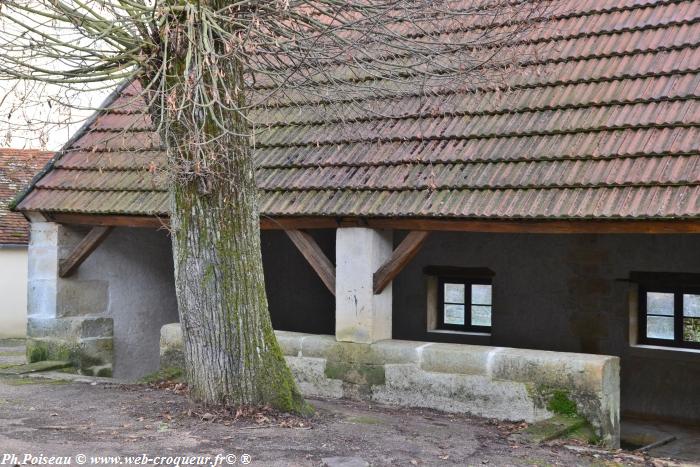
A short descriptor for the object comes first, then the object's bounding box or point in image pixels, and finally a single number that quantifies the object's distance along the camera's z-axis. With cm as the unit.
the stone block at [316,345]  880
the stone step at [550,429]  691
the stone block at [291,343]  897
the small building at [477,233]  760
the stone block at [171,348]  948
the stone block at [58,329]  1073
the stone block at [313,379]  870
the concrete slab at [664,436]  843
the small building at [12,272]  2017
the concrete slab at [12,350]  1477
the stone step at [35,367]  1010
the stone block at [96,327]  1080
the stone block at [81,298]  1082
